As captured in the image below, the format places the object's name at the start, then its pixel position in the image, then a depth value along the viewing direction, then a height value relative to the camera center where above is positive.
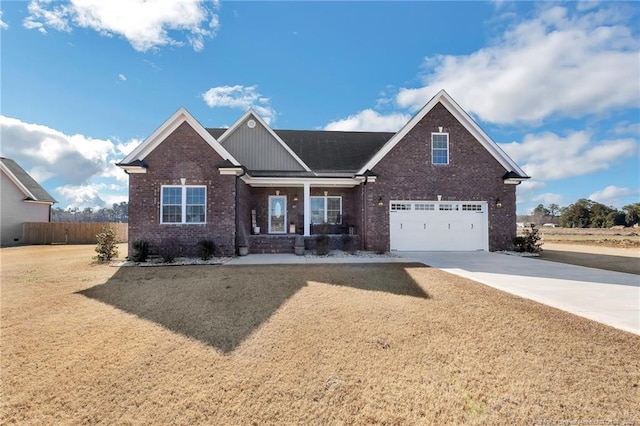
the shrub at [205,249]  11.63 -1.10
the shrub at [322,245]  12.77 -1.06
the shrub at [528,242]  13.67 -1.01
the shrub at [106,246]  12.02 -0.99
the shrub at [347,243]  13.69 -1.02
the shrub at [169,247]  11.97 -1.05
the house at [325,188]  12.21 +1.69
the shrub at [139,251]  11.50 -1.17
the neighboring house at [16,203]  20.00 +1.48
